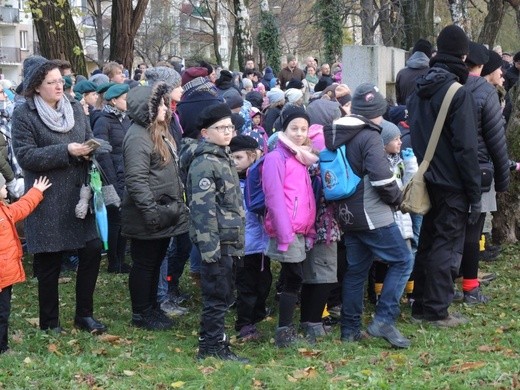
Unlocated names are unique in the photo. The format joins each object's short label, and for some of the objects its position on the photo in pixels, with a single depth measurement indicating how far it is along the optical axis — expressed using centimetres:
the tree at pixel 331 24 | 3275
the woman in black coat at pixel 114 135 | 942
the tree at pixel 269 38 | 3469
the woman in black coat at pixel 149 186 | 709
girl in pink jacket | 674
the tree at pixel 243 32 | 2733
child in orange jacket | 642
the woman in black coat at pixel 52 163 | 687
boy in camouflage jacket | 639
